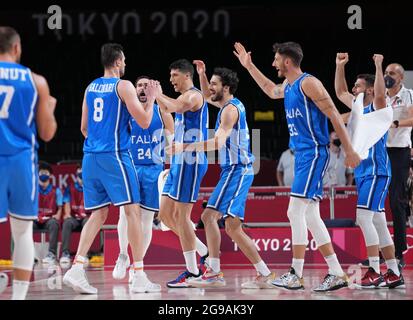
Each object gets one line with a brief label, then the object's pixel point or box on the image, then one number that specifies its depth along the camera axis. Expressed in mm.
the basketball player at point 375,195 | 13823
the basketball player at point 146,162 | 15047
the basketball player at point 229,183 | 14523
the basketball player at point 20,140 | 9391
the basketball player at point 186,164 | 14633
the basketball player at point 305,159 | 12977
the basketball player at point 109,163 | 12820
